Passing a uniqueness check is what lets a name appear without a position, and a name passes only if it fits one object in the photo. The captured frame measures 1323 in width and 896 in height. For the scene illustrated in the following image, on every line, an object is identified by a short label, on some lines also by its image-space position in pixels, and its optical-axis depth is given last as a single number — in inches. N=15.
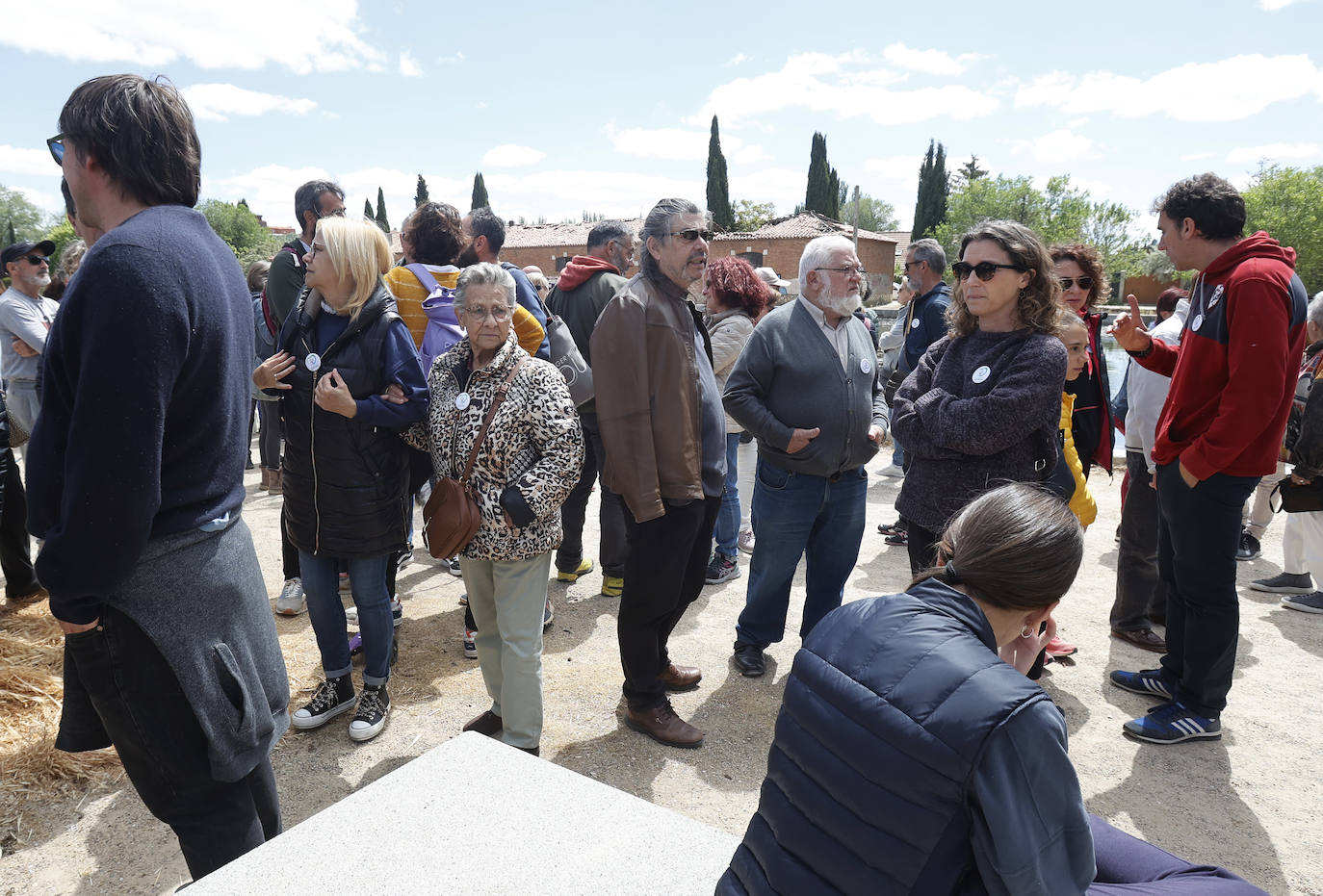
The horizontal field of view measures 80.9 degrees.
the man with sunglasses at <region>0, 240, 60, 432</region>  199.2
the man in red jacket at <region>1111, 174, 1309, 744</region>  117.3
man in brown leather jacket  121.0
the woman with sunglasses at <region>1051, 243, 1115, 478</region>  148.8
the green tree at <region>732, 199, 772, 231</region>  2422.5
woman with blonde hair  121.6
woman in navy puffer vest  46.5
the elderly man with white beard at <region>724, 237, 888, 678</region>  141.6
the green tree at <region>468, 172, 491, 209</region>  2977.4
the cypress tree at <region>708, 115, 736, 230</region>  2377.0
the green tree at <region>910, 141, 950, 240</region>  2679.6
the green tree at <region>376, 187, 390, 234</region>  2909.9
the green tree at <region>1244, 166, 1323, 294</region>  2214.6
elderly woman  113.3
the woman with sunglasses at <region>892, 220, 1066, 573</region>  117.6
